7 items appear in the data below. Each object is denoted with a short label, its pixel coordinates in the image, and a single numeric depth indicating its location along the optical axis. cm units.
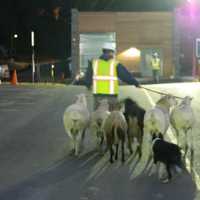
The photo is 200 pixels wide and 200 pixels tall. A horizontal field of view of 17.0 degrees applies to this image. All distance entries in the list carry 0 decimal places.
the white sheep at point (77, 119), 1143
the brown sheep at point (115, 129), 1081
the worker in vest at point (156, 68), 3906
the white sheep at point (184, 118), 1095
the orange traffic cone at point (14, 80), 3720
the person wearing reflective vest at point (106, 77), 1217
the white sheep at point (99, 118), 1167
